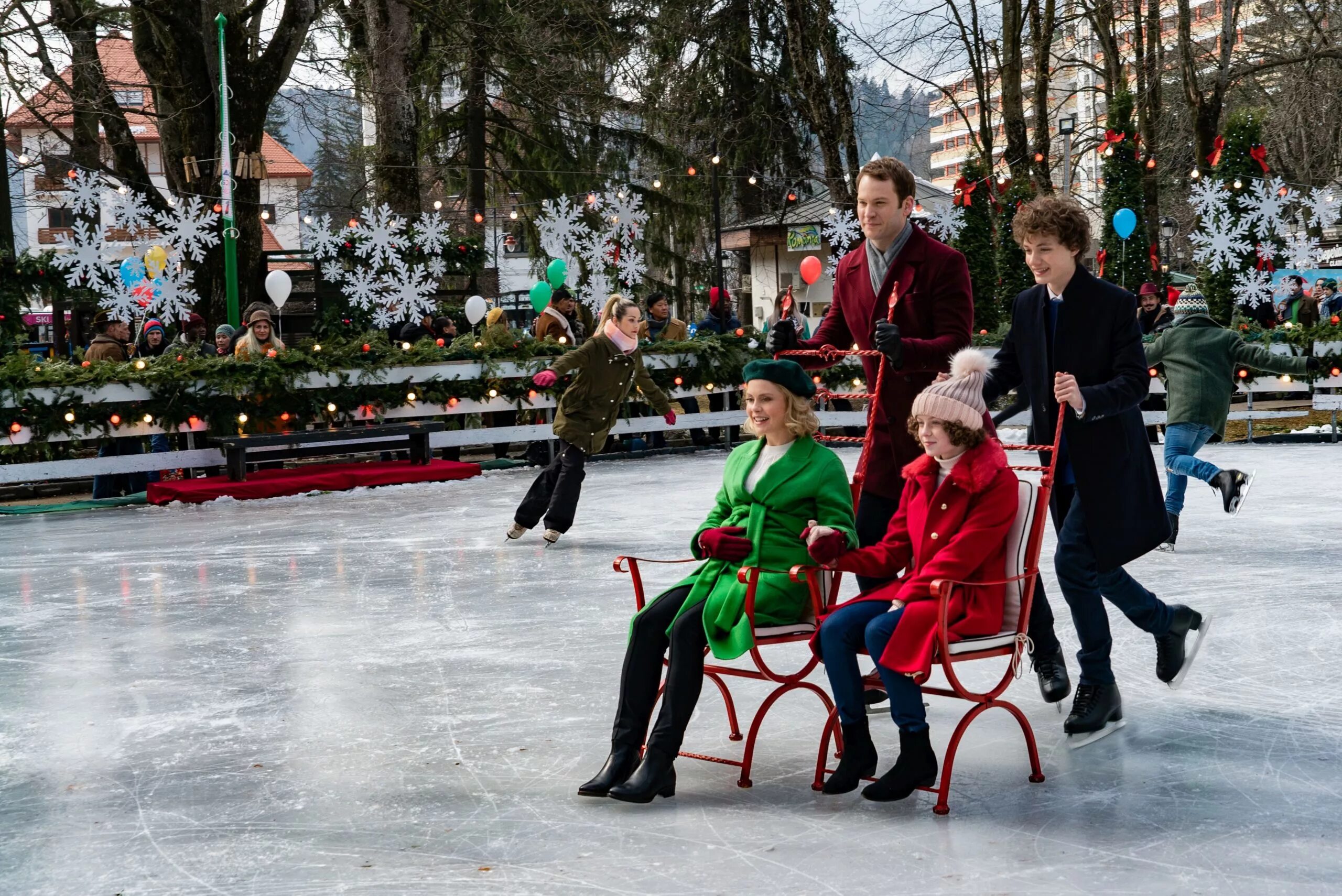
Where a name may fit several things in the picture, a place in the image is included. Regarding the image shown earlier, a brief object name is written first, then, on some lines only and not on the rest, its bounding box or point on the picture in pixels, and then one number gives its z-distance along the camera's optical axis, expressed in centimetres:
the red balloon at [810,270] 1681
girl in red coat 402
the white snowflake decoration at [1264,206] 1941
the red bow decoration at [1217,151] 1977
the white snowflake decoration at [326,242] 1639
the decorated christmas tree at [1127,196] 2073
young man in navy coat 457
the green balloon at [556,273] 1641
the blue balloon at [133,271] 1526
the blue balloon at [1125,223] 1930
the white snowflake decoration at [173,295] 1566
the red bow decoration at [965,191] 2147
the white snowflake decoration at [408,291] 1675
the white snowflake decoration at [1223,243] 1975
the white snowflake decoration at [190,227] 1605
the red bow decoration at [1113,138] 2088
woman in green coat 411
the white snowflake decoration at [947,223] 2145
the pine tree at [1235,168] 1945
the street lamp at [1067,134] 2322
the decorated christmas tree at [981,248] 2134
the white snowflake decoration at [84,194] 1501
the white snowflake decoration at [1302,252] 1906
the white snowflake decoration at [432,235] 1695
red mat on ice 1202
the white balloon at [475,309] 1631
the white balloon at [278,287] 1521
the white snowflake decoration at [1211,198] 1953
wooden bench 1241
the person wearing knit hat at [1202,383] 866
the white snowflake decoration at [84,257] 1484
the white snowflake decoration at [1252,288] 1967
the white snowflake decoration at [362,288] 1653
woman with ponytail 915
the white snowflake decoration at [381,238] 1658
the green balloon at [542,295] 1716
